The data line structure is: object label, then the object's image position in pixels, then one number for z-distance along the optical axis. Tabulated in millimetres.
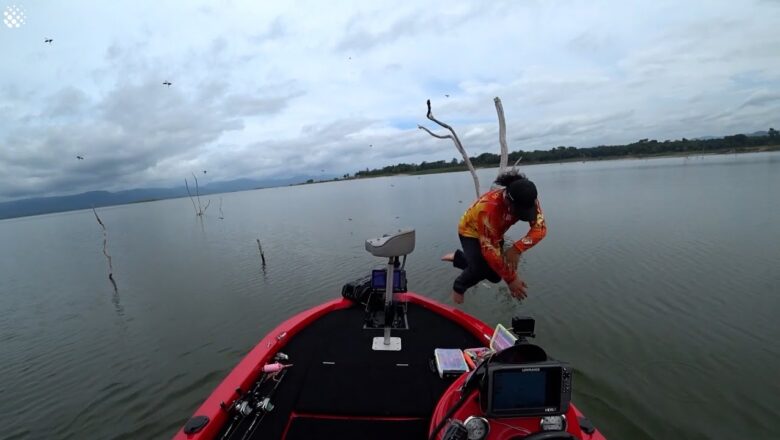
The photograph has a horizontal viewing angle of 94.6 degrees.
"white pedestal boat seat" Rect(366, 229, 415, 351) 3793
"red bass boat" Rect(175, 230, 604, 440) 2102
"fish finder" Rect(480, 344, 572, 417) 2035
